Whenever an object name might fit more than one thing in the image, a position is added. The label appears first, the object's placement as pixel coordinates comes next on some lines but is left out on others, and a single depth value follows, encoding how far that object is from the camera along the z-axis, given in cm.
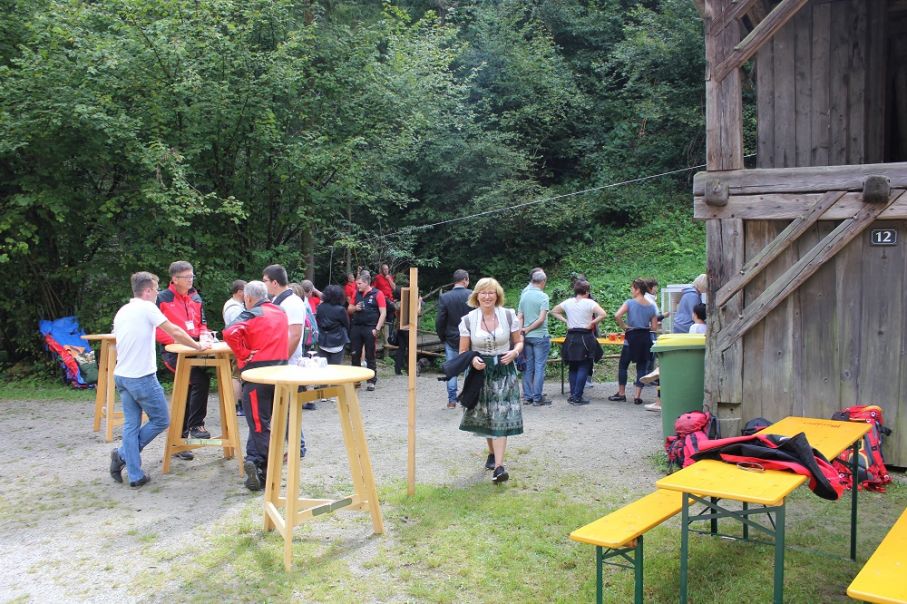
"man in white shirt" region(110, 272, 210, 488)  620
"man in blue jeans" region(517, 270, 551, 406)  987
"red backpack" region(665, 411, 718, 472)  635
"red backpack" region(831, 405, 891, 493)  593
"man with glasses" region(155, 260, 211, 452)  723
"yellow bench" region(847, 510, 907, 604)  255
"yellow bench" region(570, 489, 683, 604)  357
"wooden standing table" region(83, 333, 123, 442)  801
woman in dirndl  628
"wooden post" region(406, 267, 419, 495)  562
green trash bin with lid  714
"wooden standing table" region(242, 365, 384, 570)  463
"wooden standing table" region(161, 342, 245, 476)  671
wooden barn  639
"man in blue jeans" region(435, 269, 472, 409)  945
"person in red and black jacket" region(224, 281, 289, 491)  611
